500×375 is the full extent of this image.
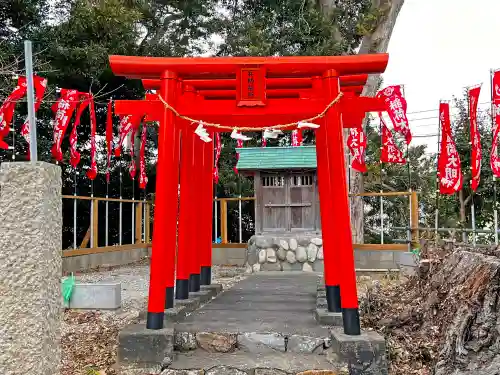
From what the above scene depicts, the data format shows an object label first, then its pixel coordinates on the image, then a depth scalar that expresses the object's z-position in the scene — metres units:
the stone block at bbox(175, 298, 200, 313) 5.90
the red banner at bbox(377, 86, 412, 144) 10.81
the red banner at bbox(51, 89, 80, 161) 10.28
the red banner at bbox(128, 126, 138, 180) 13.24
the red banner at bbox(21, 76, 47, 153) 8.80
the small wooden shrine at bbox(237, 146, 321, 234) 11.46
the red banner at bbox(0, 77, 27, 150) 8.86
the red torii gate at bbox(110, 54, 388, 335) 4.83
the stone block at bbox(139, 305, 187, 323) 5.30
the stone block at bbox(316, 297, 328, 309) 5.89
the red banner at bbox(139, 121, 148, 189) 13.17
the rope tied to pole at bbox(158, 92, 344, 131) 4.95
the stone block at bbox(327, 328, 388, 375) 4.30
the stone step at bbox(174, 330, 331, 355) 4.71
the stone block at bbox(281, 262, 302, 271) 11.19
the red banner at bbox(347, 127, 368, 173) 11.66
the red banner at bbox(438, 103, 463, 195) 10.17
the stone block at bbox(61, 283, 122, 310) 6.73
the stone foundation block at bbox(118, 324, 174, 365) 4.55
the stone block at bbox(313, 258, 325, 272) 11.11
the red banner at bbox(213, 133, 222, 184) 13.68
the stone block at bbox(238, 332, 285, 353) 4.77
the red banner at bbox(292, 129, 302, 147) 13.38
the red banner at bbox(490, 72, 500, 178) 9.05
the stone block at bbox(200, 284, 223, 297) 7.29
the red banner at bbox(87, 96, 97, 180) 11.44
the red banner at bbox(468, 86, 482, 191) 9.43
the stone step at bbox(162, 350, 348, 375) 4.28
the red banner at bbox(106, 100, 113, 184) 11.69
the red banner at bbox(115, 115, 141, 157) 11.97
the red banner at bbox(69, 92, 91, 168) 10.87
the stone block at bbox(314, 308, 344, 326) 5.20
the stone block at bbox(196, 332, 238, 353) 4.82
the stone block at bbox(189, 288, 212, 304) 6.60
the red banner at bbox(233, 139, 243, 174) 14.08
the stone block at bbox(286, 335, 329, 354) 4.69
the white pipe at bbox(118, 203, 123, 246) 13.70
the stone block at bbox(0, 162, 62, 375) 2.22
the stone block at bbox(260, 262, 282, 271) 11.23
